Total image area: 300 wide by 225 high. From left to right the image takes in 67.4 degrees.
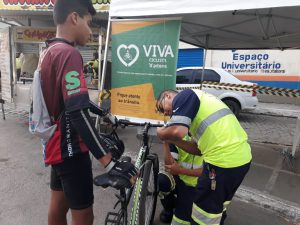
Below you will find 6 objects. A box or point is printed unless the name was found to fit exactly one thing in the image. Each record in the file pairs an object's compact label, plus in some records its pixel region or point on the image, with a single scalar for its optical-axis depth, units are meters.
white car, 6.97
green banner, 3.10
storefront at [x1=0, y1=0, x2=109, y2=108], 5.28
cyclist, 1.25
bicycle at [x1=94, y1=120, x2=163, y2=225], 1.83
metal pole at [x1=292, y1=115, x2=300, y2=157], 3.84
